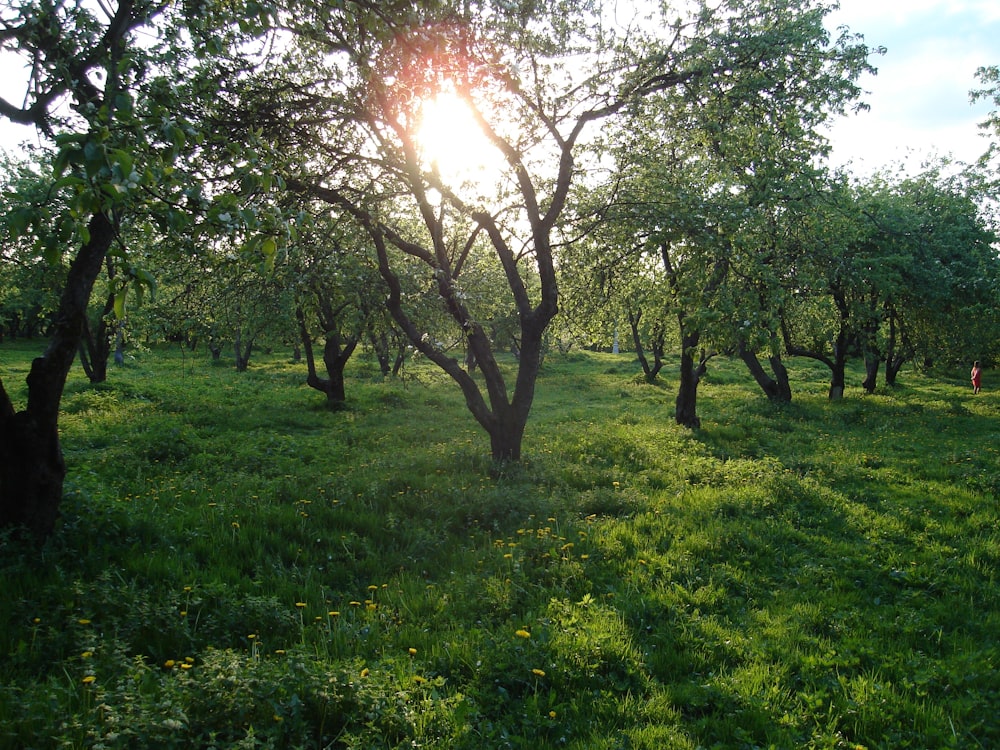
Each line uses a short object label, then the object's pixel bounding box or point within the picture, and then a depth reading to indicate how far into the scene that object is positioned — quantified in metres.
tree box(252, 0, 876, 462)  9.50
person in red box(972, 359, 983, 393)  27.77
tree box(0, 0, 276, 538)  6.40
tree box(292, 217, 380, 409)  11.14
